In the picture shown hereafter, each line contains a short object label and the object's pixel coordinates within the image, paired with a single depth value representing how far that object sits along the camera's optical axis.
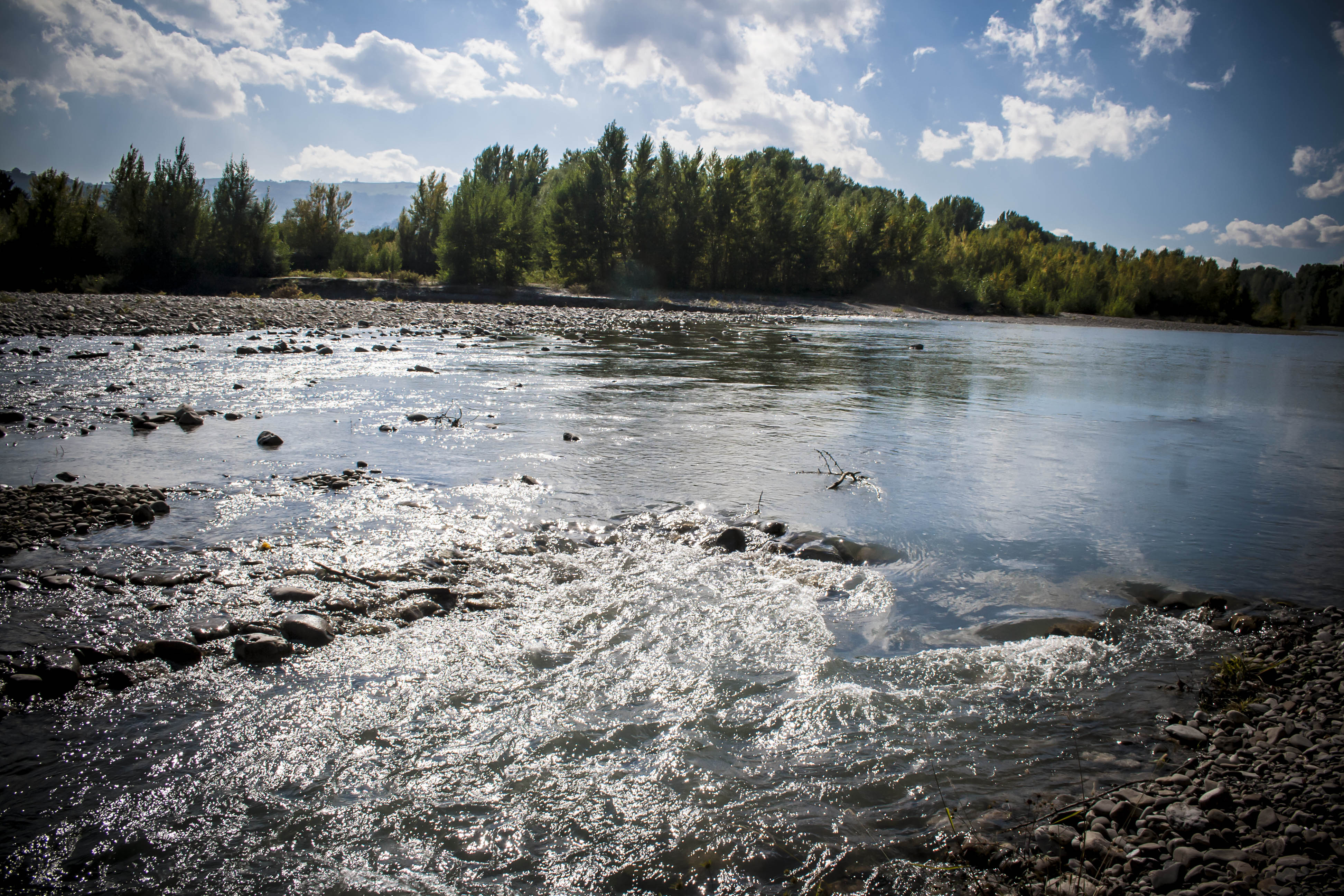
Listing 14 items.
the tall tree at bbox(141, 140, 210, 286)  41.88
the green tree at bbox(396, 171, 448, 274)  59.47
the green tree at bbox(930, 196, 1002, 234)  125.00
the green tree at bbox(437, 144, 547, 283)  51.00
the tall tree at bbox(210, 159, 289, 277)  45.72
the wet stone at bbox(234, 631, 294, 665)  4.00
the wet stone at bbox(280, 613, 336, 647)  4.22
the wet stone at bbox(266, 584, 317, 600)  4.73
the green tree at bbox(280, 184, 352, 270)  55.62
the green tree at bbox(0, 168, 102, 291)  35.88
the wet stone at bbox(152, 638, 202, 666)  3.93
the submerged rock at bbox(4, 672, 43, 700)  3.52
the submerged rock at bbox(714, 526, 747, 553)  6.07
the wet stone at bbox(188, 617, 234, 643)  4.15
